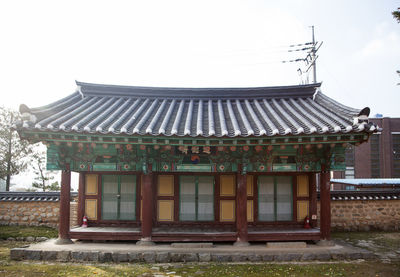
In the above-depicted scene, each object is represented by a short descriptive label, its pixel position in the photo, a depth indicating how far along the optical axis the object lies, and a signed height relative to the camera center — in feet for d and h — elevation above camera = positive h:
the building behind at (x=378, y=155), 87.51 +1.76
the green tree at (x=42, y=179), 63.93 -4.71
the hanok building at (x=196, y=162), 26.27 -0.18
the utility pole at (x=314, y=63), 63.62 +23.16
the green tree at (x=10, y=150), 54.90 +2.02
